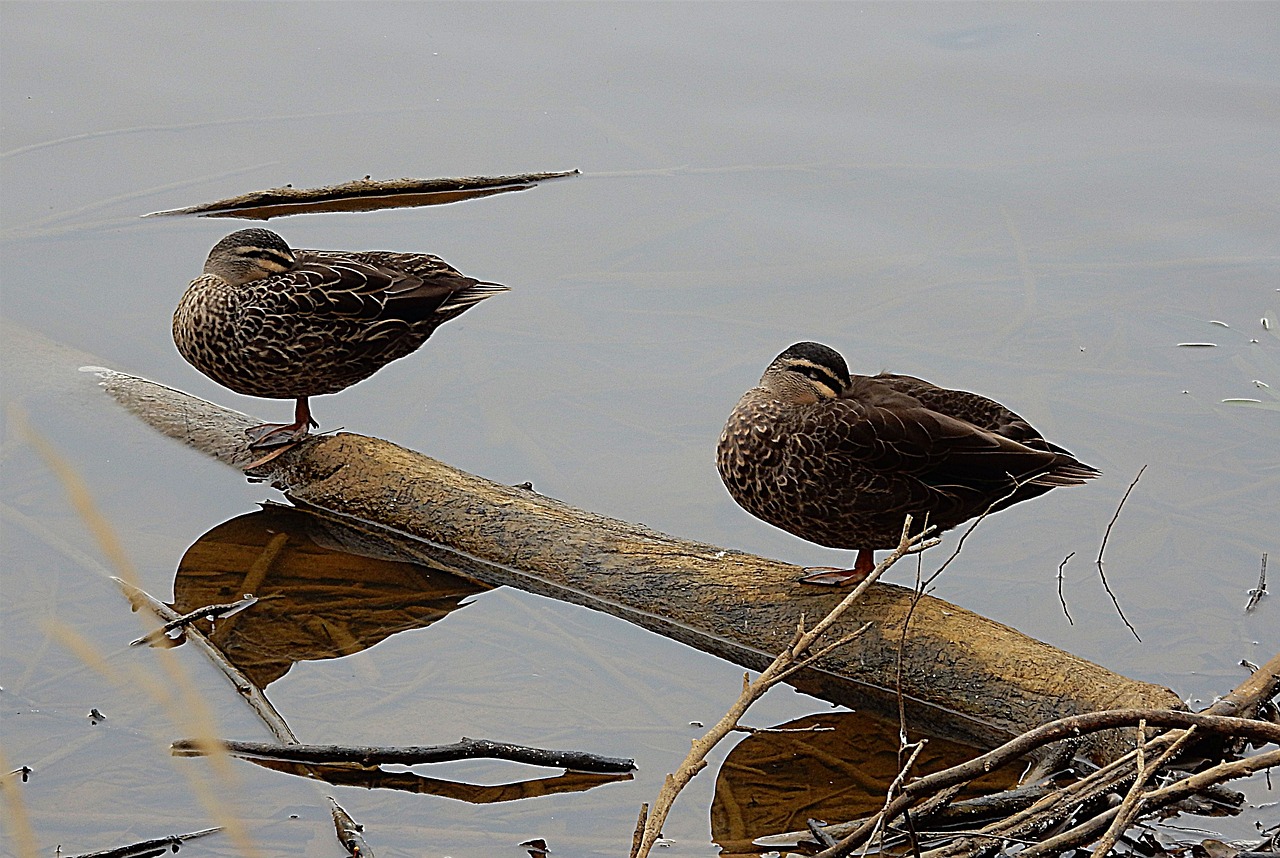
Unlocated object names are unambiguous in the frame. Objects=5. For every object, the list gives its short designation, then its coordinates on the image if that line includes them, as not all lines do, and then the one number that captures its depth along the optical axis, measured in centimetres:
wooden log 873
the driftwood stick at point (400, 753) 786
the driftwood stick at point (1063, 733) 647
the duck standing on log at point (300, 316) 1086
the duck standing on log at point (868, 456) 907
